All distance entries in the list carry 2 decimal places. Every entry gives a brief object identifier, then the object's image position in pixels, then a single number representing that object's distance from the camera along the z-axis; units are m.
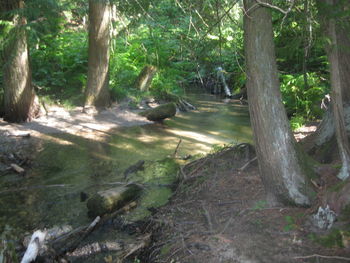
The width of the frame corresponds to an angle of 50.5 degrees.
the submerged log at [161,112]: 13.91
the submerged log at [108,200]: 6.09
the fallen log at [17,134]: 10.54
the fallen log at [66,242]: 4.80
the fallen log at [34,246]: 4.45
